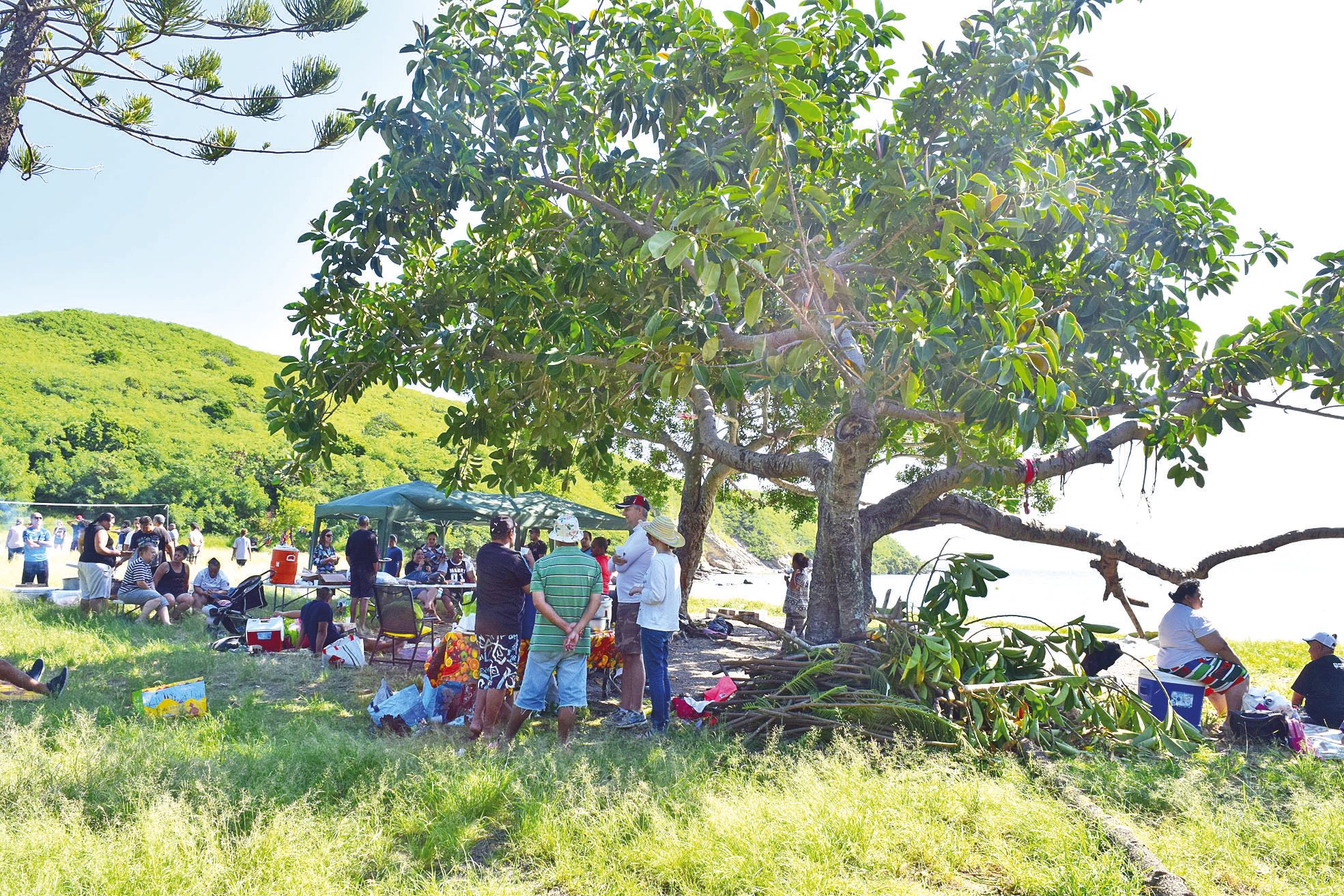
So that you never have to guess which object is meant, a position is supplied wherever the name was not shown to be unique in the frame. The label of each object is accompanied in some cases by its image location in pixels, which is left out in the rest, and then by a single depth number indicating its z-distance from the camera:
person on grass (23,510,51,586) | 14.55
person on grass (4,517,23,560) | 19.56
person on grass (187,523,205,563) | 18.70
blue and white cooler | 6.70
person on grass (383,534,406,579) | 14.19
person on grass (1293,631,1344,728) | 7.14
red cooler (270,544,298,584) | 12.92
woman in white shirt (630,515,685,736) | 6.27
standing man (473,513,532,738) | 5.92
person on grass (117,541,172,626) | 10.53
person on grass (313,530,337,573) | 13.57
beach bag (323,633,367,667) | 8.57
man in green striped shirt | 5.75
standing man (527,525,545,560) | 11.27
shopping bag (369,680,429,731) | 6.07
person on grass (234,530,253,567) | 21.95
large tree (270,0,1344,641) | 6.18
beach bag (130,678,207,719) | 5.85
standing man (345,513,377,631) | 10.47
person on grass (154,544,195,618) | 10.98
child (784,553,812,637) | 12.28
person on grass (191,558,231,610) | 11.30
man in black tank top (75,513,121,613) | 10.63
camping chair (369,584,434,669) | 8.77
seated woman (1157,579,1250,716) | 6.75
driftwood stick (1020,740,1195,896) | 3.25
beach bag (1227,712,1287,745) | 6.38
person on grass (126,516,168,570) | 11.16
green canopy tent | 13.86
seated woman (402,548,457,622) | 12.10
